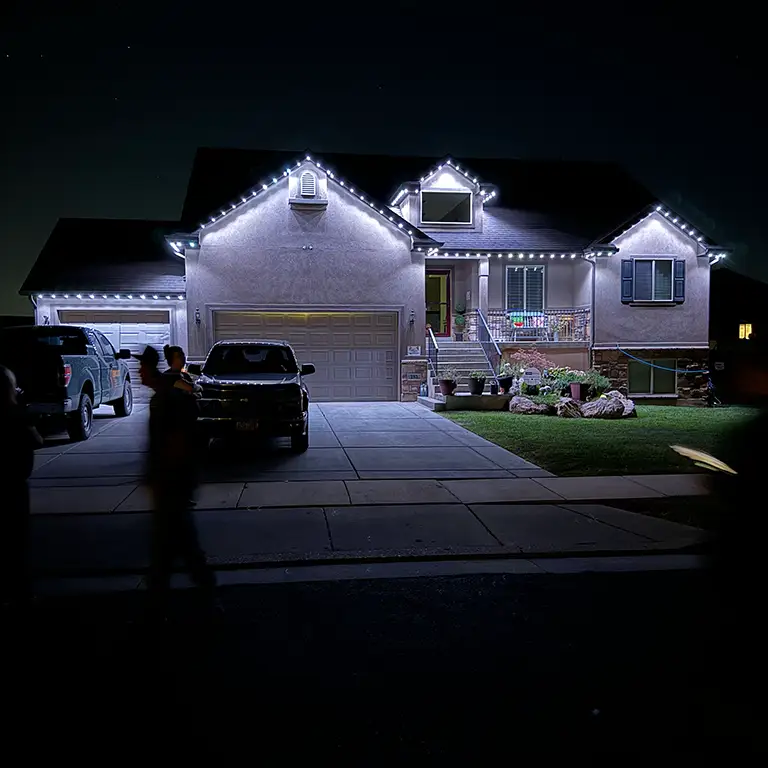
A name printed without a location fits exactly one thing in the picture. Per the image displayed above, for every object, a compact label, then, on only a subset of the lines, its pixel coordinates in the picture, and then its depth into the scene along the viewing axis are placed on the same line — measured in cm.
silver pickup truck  1146
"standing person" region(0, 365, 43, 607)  415
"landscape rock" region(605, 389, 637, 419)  1653
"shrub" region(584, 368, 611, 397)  1814
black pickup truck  1091
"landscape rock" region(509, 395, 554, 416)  1702
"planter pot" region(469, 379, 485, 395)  1786
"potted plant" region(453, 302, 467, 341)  2175
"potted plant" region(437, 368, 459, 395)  1783
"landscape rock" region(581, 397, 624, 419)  1630
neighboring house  3403
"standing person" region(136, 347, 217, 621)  454
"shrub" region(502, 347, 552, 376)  1992
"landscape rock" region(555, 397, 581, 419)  1647
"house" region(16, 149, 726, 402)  1892
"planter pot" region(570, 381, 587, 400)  1788
